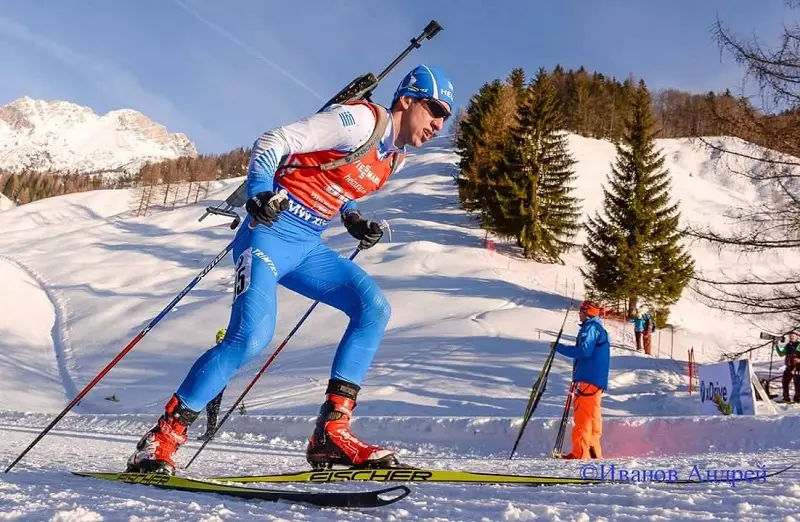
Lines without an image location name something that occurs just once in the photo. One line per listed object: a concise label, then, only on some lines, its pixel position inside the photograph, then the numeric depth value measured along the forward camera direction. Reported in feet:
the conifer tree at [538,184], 99.96
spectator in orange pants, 21.16
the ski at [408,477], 7.99
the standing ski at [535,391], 23.48
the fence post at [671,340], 66.87
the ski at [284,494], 6.52
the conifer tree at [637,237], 78.54
